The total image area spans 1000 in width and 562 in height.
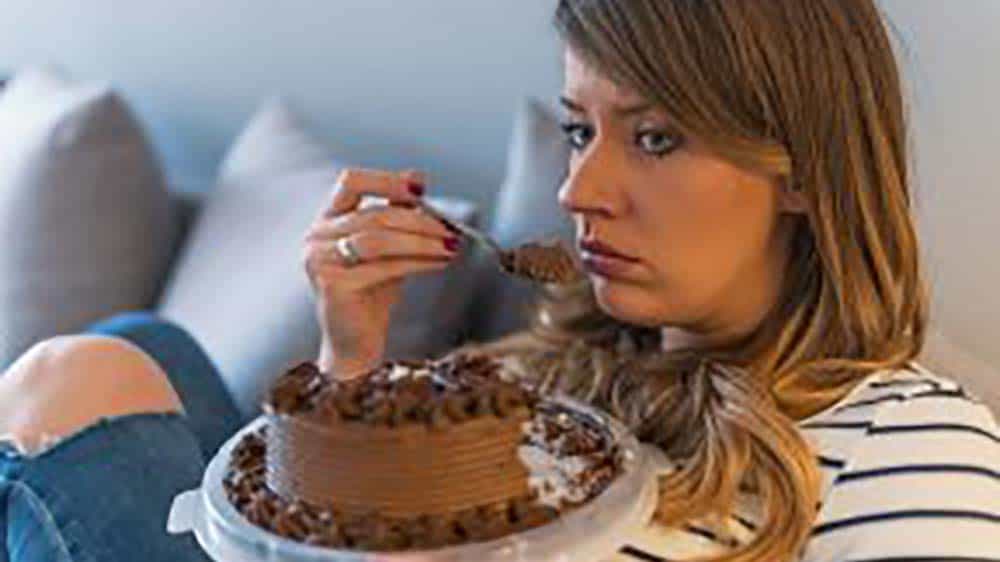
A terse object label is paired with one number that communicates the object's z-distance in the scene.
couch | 2.45
